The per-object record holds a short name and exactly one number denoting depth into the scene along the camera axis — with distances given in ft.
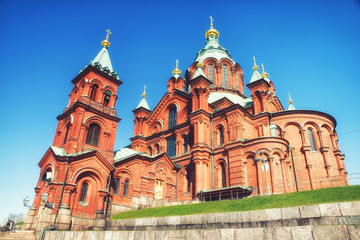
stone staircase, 53.47
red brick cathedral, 63.77
